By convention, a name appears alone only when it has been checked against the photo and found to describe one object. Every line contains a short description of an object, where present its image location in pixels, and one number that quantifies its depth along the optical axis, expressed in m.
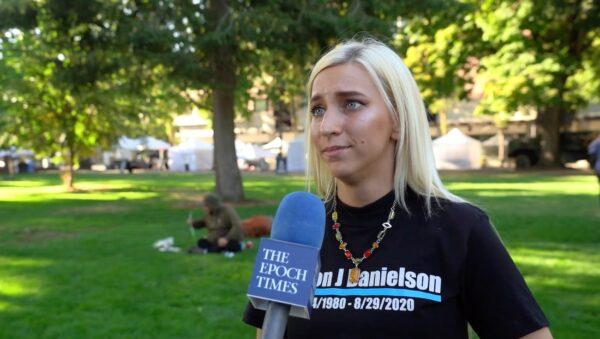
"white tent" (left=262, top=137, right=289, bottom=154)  52.72
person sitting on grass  10.62
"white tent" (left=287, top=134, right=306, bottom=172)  45.38
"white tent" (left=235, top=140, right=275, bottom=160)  52.91
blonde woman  1.73
